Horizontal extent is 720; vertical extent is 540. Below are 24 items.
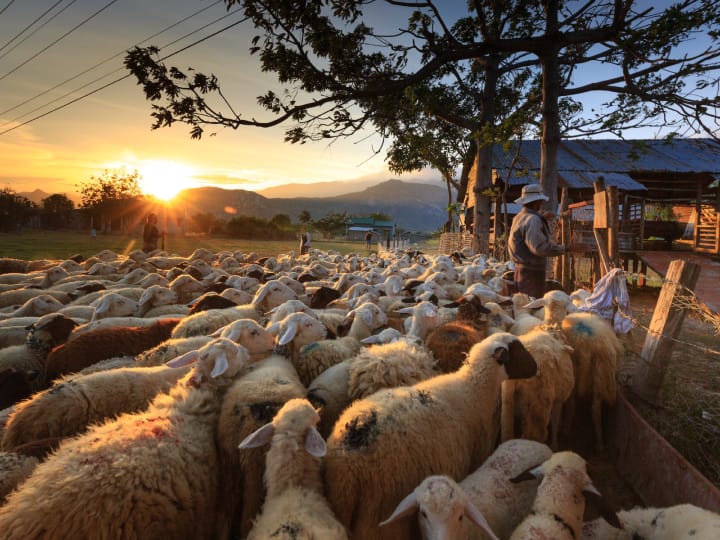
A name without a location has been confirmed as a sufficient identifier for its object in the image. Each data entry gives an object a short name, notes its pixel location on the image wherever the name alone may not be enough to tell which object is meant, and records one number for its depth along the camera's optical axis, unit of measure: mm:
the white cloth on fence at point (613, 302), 4551
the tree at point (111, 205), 61125
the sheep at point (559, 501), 1956
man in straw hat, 5508
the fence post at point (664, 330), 3475
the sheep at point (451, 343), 3854
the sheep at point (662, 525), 1846
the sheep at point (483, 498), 1824
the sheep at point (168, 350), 3781
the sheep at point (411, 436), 2170
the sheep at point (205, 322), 4547
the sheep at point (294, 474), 1832
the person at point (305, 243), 21891
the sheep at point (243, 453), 2383
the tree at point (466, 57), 8141
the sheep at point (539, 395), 3330
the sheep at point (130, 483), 1732
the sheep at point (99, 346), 3973
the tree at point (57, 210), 57156
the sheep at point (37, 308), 6125
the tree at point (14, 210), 44406
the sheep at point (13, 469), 2113
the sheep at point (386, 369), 3154
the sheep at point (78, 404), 2585
